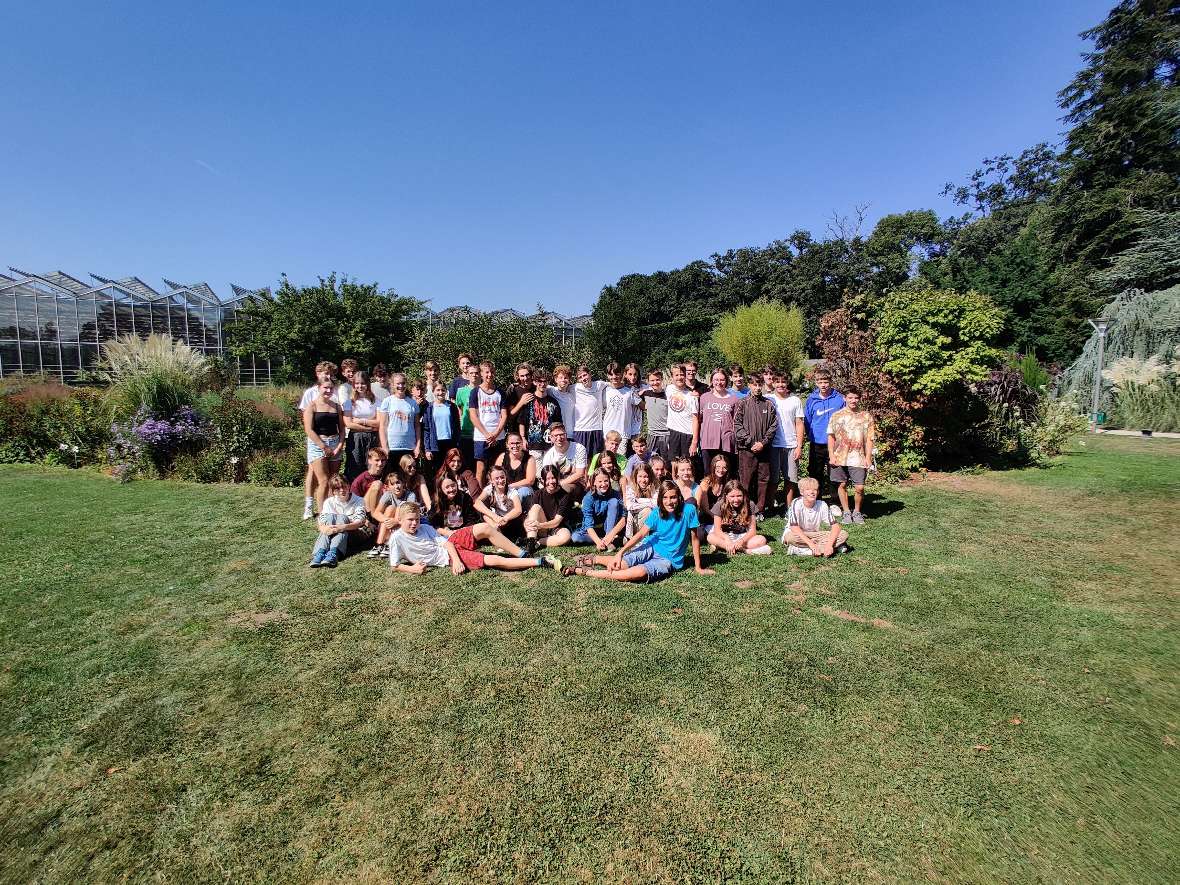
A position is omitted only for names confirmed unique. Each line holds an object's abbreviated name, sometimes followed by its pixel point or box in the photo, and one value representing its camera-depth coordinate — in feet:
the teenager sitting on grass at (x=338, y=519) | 18.67
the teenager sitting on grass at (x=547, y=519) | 19.92
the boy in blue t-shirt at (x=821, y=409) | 22.58
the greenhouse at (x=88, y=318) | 65.72
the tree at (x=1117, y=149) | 74.08
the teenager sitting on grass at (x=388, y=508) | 18.93
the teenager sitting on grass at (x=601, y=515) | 19.52
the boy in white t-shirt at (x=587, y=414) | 23.11
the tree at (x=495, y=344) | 47.44
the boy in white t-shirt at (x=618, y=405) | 22.86
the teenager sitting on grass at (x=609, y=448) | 20.36
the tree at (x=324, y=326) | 67.82
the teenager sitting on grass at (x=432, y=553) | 17.78
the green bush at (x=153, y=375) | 33.55
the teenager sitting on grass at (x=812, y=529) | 18.61
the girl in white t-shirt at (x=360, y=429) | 21.81
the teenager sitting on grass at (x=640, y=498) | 18.83
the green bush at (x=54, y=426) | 35.40
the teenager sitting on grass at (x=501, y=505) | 19.43
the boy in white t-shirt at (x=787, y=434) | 21.95
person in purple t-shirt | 21.57
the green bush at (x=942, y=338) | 27.86
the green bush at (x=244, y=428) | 32.17
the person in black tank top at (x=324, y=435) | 21.27
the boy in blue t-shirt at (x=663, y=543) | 17.04
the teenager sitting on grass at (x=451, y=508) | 19.71
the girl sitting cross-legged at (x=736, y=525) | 18.88
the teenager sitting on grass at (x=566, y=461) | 21.25
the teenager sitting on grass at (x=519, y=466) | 20.54
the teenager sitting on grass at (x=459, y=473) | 20.57
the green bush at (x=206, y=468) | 31.37
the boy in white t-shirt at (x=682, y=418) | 22.26
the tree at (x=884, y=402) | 30.45
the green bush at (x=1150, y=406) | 47.39
